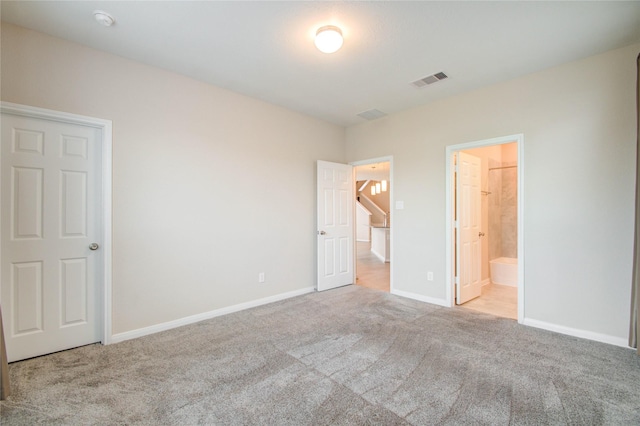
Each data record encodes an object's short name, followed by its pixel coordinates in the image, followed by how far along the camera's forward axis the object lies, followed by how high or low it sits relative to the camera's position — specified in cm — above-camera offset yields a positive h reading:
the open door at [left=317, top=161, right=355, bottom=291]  450 -22
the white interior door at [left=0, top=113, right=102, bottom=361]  232 -21
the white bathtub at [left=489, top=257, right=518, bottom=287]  469 -100
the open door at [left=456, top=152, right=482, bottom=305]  382 -23
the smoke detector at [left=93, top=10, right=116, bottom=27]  215 +151
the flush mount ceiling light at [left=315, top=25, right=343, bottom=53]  228 +143
